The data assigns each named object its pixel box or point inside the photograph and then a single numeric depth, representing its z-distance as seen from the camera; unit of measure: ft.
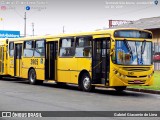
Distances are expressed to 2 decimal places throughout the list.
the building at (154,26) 143.18
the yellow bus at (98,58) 62.39
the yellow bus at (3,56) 100.73
